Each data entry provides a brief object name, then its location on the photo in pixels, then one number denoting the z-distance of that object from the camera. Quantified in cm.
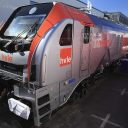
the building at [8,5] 761
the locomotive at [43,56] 302
